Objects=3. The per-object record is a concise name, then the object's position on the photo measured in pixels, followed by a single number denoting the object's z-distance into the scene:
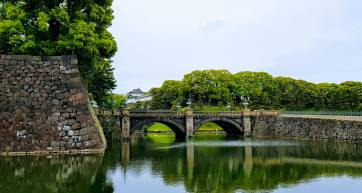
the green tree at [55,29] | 31.98
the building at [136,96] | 160.94
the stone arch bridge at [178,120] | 53.36
